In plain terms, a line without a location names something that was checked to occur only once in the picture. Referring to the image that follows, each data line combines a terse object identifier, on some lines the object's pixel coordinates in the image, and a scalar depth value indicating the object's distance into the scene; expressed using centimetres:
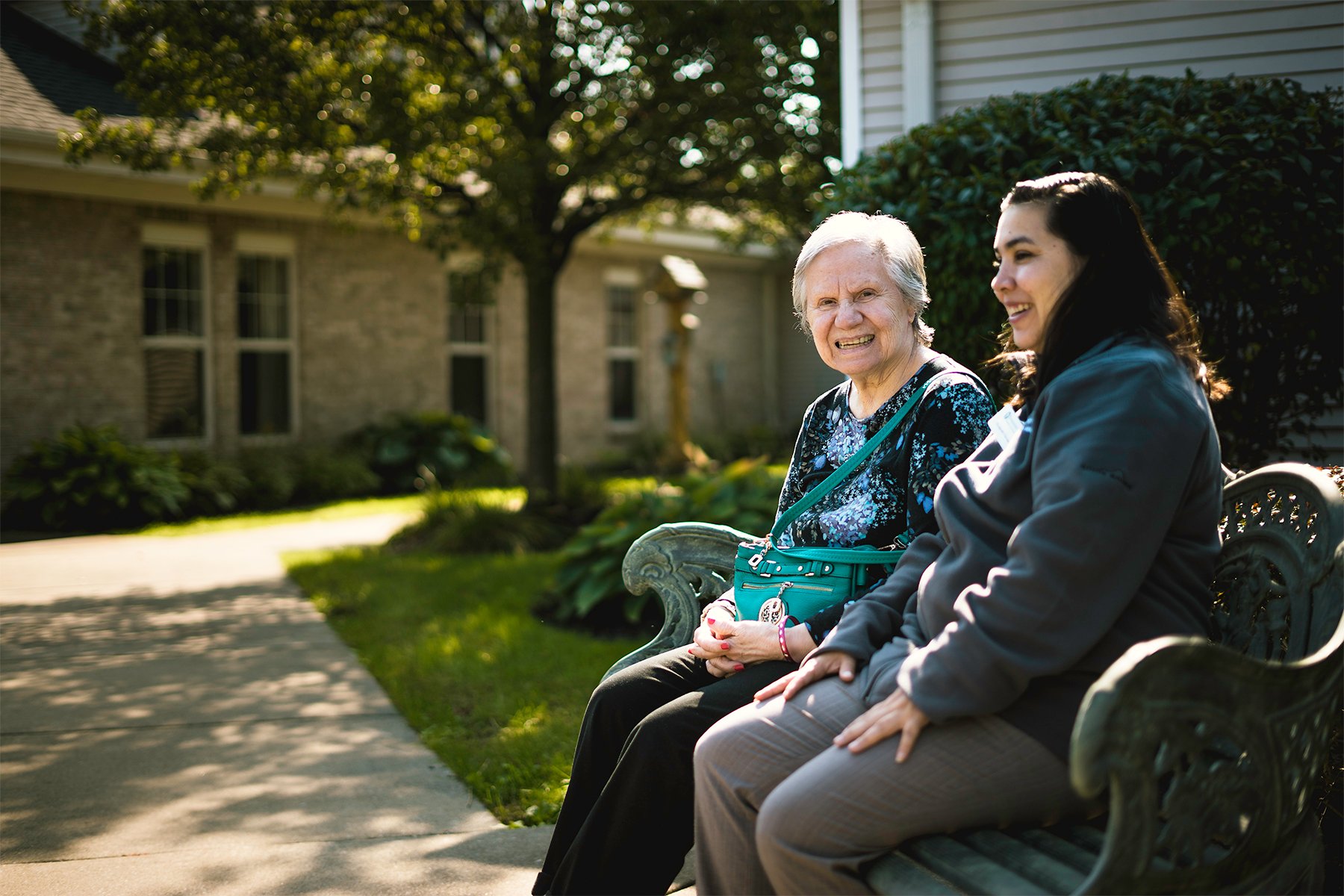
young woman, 171
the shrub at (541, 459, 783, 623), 609
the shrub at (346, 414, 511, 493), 1339
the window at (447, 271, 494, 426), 1518
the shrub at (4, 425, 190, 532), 1006
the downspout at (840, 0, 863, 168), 629
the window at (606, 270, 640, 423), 1753
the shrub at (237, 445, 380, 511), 1193
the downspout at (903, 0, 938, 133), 611
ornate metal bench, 149
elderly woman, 231
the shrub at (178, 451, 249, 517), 1119
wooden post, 1426
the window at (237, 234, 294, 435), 1284
